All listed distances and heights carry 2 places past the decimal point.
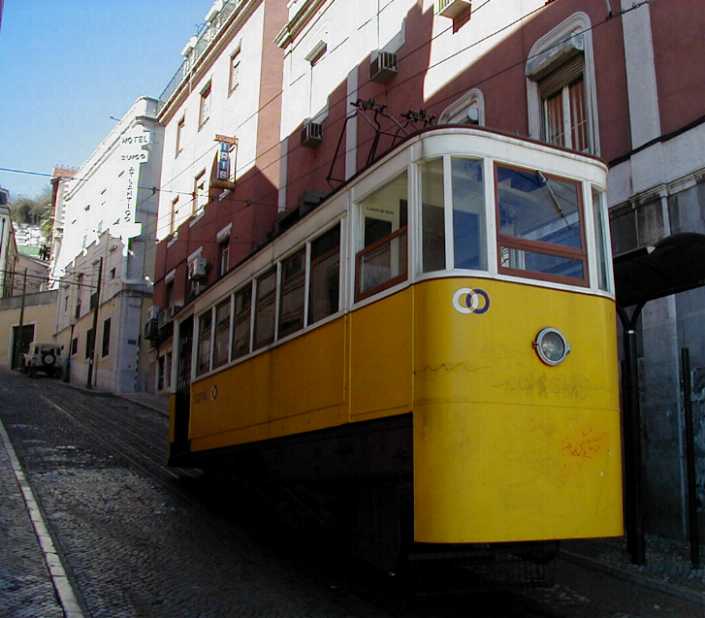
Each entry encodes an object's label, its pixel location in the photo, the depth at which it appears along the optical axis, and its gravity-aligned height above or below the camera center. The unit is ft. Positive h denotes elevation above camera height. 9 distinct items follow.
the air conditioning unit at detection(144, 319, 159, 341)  90.17 +9.35
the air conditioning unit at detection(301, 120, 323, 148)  58.03 +20.95
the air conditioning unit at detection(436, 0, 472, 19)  42.26 +22.43
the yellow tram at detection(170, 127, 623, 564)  16.53 +1.55
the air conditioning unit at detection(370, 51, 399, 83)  49.16 +22.13
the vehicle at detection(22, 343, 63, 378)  120.26 +7.39
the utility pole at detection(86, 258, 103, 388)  108.37 +10.83
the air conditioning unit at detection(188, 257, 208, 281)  76.74 +13.98
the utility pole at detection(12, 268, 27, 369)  148.11 +13.15
